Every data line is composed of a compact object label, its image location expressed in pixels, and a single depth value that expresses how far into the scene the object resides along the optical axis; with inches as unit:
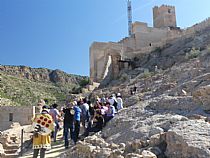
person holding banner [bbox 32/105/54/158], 182.5
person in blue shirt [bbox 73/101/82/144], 231.7
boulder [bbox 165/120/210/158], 131.9
